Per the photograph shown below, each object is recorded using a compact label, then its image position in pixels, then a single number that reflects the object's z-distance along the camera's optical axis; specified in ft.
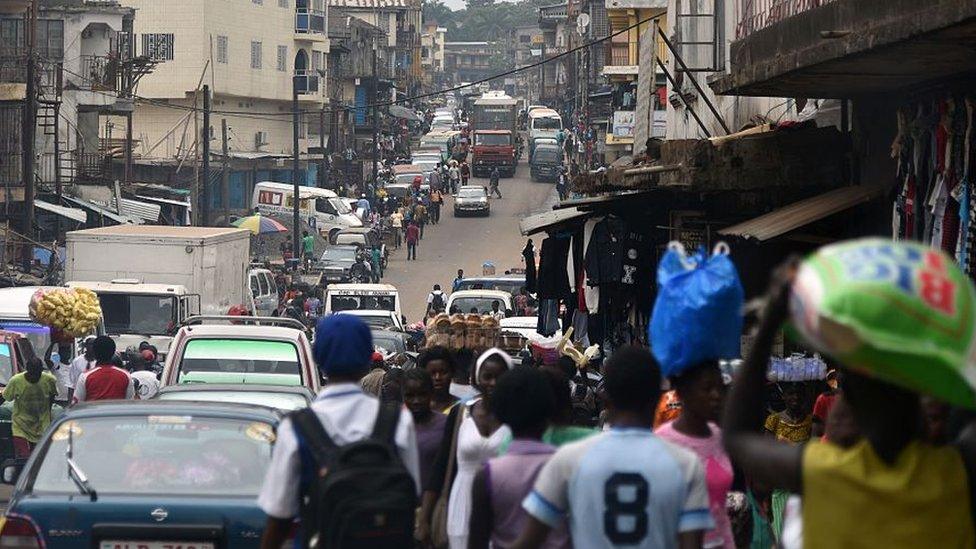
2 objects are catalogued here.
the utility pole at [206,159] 172.14
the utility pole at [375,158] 255.09
